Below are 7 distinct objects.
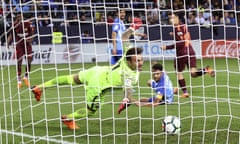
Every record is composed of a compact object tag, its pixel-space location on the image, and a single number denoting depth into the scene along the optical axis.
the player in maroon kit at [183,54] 21.76
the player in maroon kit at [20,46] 23.77
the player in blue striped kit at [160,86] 17.30
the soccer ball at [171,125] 14.25
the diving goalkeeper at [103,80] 15.05
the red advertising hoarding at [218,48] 39.34
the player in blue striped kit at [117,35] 21.20
